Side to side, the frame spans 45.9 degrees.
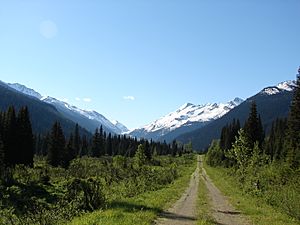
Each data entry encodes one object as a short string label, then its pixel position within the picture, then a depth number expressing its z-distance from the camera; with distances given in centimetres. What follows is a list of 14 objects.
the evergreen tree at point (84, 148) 14041
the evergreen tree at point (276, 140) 8976
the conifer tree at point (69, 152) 8564
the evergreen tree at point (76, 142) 13525
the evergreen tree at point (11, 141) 6202
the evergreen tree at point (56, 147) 7993
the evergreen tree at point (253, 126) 6787
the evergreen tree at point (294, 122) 4905
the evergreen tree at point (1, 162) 4650
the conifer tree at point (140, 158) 6747
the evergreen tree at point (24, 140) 6381
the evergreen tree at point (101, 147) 13897
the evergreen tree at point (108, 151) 15578
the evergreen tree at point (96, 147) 13179
